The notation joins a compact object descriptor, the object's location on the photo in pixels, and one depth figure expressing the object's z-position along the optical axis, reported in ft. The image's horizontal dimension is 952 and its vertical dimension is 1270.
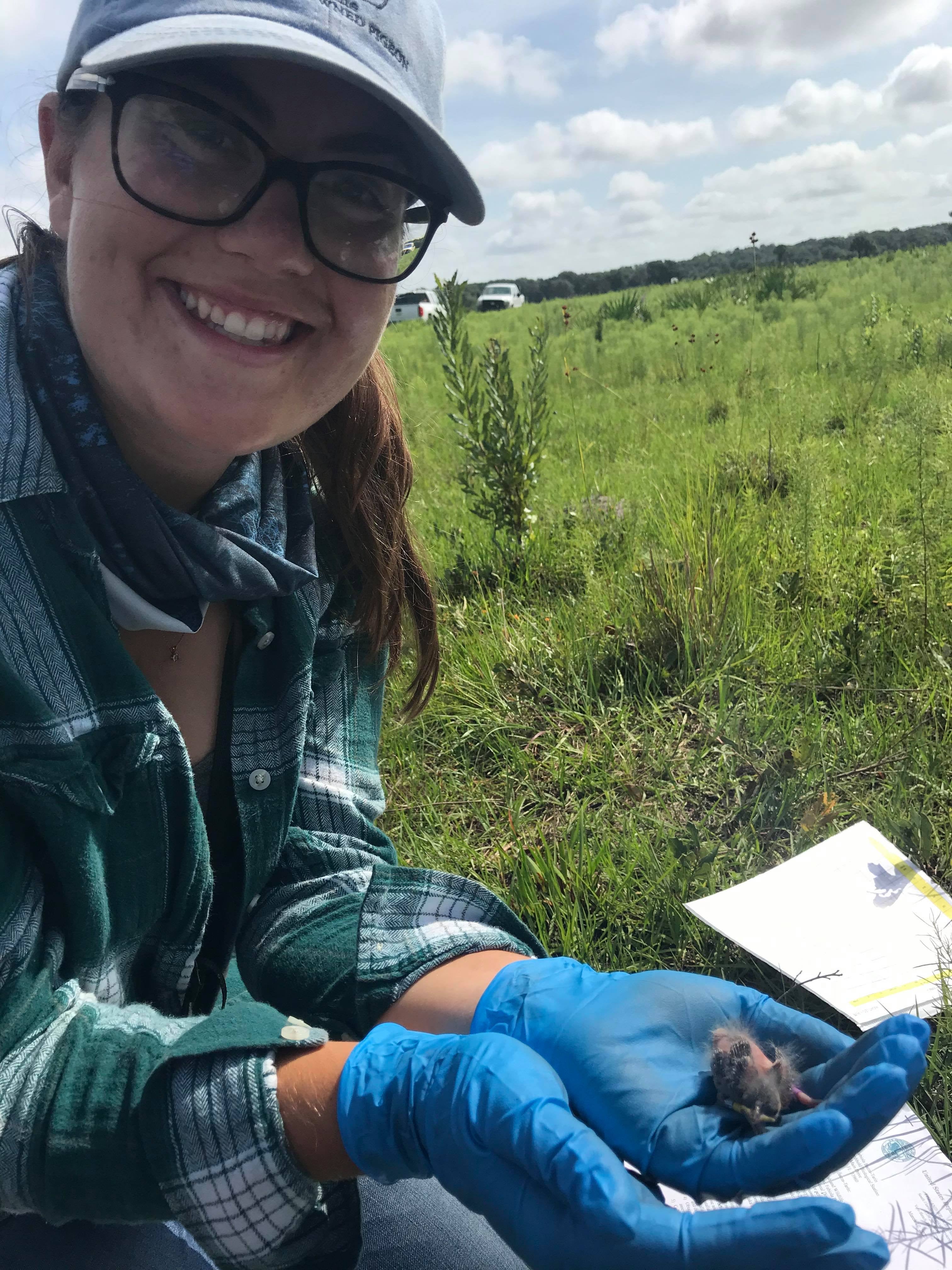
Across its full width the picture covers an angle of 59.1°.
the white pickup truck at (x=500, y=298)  89.20
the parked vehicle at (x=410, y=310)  53.15
